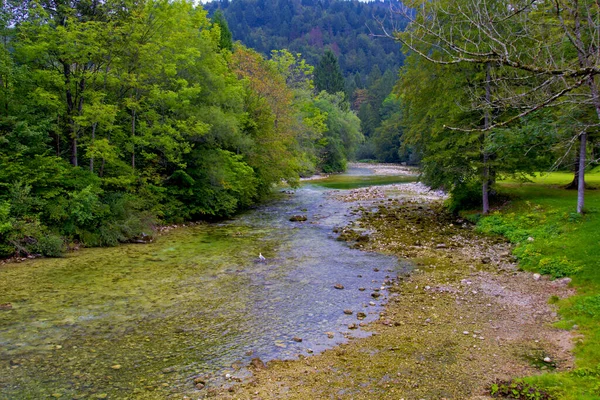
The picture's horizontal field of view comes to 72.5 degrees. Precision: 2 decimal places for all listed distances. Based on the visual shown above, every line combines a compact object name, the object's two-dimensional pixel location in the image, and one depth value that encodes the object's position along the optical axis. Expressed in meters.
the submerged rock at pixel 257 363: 7.57
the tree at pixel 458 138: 18.44
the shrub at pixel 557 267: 11.75
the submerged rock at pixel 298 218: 23.52
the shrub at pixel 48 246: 14.73
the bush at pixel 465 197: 22.77
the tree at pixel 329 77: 93.51
